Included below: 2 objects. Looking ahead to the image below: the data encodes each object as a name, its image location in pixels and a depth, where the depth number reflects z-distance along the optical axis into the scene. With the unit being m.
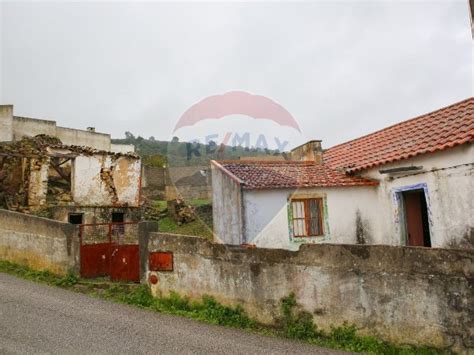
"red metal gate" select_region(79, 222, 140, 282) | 8.70
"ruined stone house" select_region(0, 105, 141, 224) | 14.77
